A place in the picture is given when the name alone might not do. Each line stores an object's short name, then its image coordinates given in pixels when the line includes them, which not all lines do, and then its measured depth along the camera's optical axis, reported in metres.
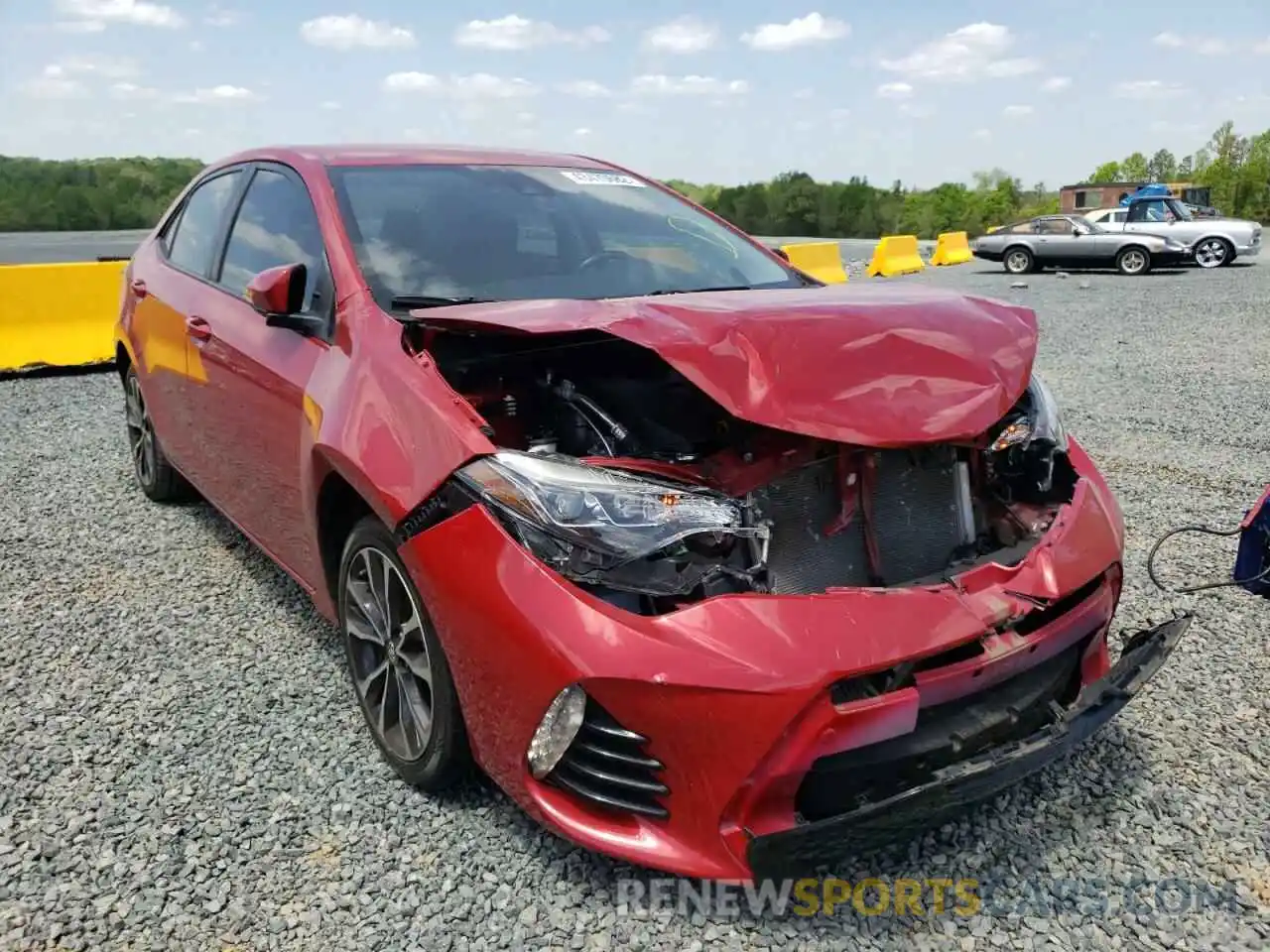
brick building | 54.59
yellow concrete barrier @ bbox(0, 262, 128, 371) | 8.37
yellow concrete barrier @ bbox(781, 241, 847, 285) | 16.55
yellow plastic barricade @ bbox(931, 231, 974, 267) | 22.69
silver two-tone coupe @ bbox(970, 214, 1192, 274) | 19.19
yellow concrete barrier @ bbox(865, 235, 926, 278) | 19.39
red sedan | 1.98
